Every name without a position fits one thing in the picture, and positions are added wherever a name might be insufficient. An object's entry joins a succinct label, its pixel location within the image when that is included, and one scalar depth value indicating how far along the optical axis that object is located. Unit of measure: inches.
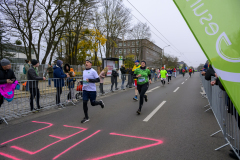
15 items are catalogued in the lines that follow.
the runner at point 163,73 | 639.0
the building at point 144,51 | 1797.5
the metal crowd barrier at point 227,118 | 121.0
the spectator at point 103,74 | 418.9
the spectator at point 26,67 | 413.6
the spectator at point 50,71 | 626.3
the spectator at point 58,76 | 289.6
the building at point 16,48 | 926.2
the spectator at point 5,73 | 206.2
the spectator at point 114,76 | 491.0
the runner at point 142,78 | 244.0
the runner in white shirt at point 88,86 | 208.5
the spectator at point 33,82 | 250.1
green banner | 58.5
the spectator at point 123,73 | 557.3
